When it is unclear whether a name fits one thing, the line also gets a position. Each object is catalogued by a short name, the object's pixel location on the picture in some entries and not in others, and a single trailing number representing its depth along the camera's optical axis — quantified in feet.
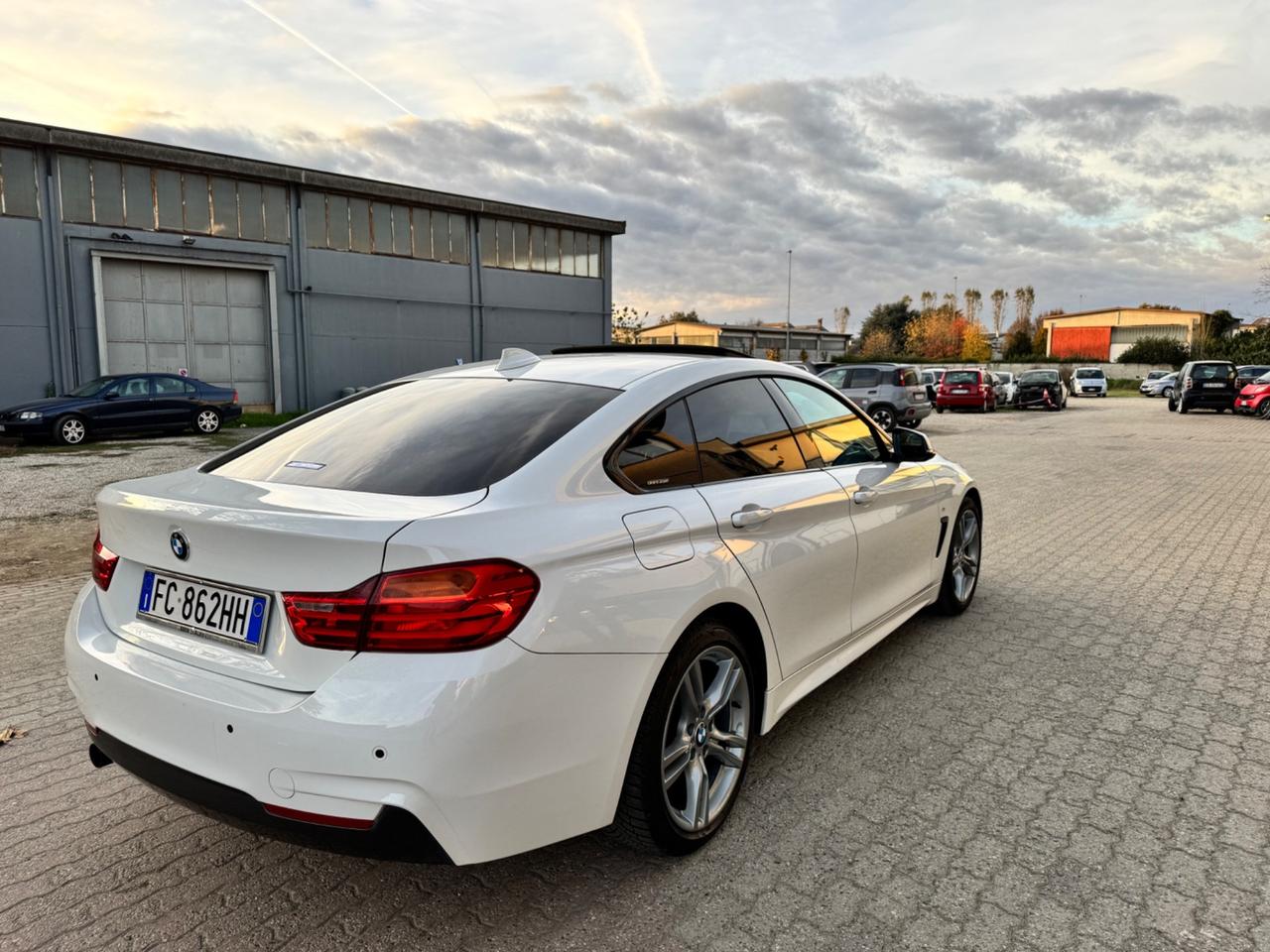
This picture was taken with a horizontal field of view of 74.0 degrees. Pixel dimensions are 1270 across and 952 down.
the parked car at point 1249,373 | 102.53
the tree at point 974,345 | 283.96
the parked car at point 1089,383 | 151.12
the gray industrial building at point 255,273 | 77.71
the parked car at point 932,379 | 106.52
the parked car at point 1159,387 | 148.66
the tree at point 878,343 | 316.13
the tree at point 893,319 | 335.47
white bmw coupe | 6.66
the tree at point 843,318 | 416.46
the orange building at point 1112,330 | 302.86
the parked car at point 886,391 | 68.64
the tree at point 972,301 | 376.07
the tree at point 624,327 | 182.60
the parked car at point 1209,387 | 92.58
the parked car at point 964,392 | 101.96
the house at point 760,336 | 258.16
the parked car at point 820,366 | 82.29
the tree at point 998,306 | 383.45
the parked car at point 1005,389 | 113.31
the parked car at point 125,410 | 55.88
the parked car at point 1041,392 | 108.47
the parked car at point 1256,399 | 86.07
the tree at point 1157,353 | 214.48
